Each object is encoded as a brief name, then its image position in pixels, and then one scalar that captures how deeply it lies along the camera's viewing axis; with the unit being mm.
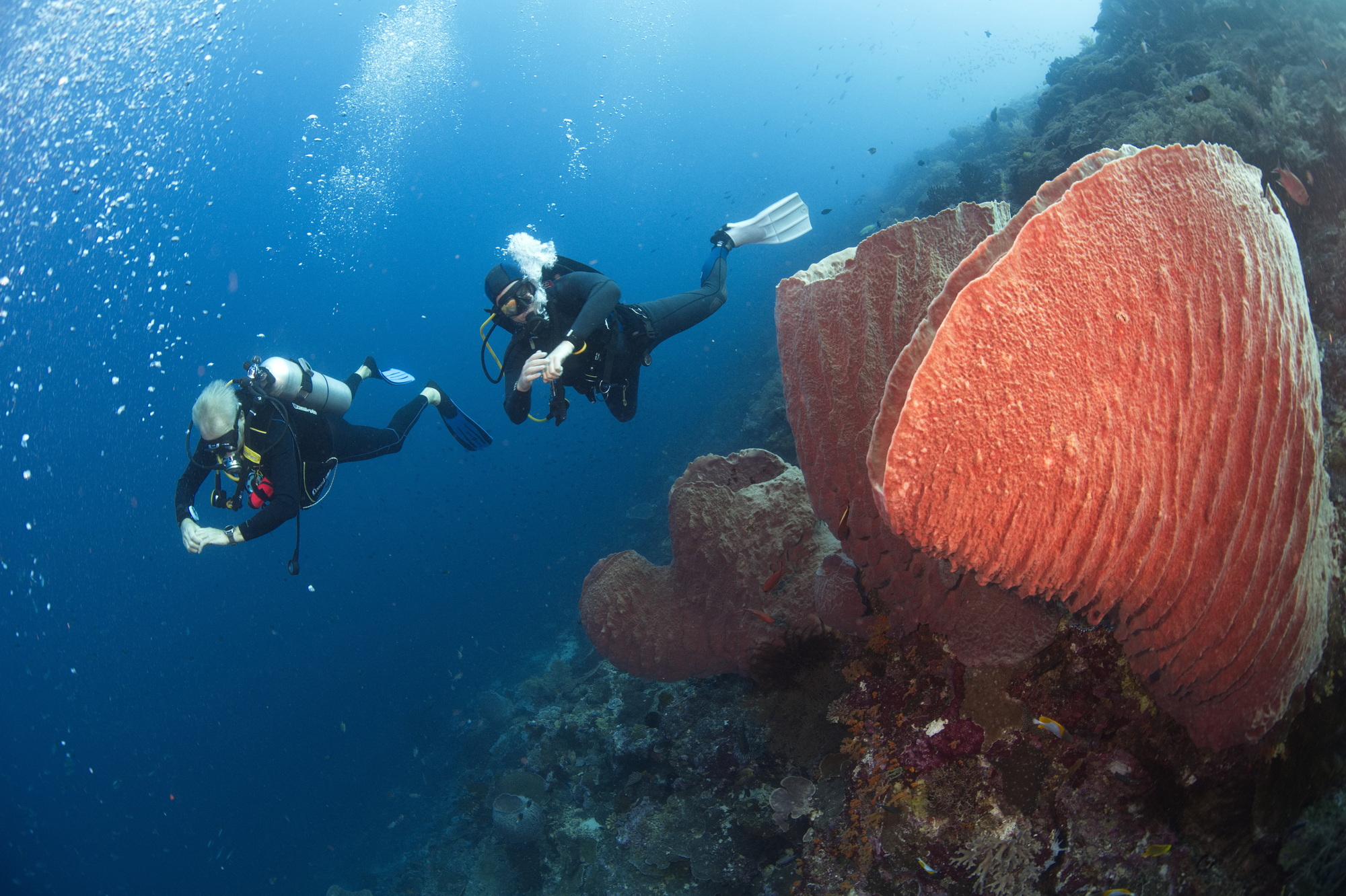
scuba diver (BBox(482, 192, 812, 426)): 4590
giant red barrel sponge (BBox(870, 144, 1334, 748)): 1316
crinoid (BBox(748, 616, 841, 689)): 3422
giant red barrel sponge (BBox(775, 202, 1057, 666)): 2299
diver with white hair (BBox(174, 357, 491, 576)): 5109
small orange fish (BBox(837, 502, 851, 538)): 2439
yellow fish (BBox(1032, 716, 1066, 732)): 2078
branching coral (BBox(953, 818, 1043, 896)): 2105
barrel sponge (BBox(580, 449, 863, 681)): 3646
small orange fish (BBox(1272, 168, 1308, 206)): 4066
